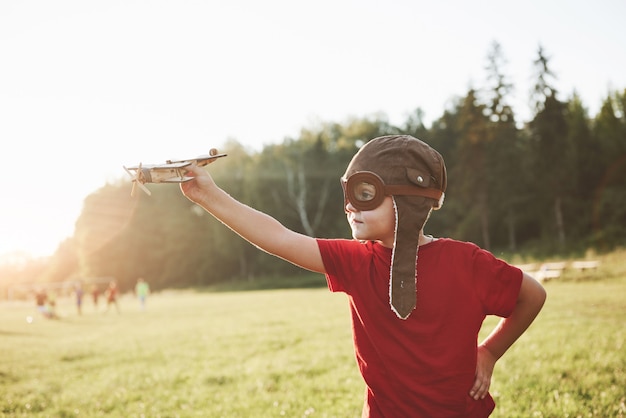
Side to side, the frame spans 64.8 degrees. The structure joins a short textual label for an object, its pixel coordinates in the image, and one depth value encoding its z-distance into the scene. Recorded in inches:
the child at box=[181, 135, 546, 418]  96.1
